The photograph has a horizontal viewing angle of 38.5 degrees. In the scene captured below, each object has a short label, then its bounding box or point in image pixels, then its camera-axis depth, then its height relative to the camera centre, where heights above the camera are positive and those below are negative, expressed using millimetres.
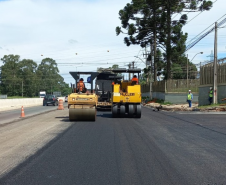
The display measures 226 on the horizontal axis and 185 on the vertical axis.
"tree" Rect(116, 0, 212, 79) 38469 +8782
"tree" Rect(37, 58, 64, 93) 110188 +6130
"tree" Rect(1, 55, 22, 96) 100250 +5646
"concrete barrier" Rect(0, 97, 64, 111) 37344 -1479
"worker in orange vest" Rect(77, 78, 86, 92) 18734 +326
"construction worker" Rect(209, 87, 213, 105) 28203 -361
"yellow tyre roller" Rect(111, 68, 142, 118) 19547 -522
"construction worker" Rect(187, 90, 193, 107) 28984 -629
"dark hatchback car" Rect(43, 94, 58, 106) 44531 -1132
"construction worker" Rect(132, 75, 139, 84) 19850 +698
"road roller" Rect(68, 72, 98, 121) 16812 -755
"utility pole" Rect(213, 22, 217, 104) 27547 +1271
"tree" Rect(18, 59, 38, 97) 104000 +5777
